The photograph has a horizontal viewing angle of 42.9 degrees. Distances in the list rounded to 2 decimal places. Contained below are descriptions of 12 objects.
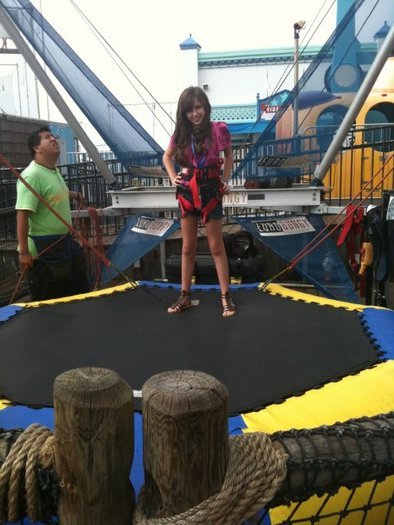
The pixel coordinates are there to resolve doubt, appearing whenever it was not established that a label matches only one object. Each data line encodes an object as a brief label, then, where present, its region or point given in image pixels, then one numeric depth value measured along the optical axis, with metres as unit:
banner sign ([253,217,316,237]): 4.13
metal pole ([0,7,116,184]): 4.09
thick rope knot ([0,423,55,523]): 0.95
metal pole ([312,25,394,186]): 3.51
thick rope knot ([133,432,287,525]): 0.91
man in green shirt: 3.19
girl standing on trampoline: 3.01
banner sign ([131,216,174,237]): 4.37
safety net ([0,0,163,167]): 4.14
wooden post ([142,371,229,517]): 0.90
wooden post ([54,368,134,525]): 0.92
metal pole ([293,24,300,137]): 4.15
